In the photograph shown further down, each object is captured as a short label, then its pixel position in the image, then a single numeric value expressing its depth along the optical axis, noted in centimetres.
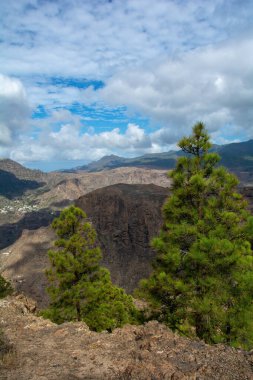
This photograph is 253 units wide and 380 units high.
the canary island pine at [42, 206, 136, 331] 2528
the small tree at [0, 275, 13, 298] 4272
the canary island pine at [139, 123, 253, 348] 1537
